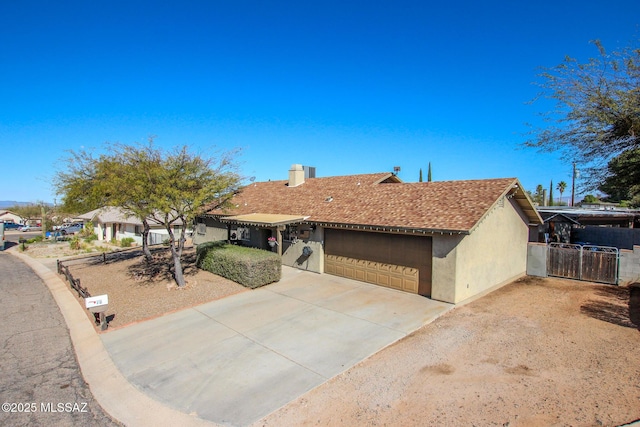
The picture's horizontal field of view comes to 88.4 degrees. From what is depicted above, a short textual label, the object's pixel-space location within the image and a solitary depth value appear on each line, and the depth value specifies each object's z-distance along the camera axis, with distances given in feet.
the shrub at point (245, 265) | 42.32
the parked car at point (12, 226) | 186.56
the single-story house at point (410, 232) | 36.04
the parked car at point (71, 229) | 134.55
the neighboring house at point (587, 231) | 62.06
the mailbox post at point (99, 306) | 30.12
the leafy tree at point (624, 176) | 37.68
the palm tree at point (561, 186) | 217.05
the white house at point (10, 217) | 220.43
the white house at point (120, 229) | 89.40
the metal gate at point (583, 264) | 41.81
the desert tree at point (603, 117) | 35.17
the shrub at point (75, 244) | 87.15
